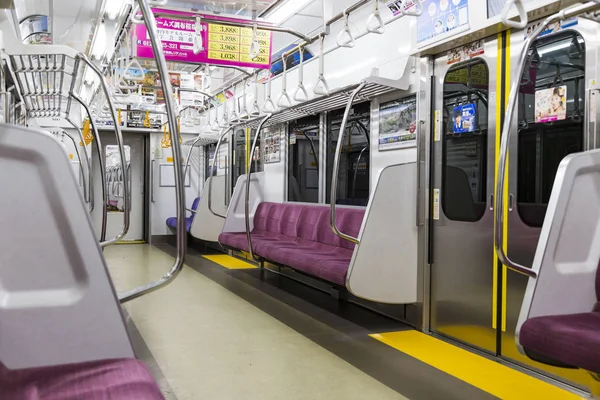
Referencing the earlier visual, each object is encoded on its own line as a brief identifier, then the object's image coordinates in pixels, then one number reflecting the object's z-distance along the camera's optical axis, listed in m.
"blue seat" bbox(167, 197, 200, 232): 10.16
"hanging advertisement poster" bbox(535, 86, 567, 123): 3.26
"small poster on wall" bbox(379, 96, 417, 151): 4.60
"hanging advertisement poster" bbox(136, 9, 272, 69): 5.68
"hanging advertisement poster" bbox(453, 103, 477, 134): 3.95
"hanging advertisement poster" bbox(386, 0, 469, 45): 3.79
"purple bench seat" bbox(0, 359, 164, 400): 1.53
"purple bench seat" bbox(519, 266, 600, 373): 1.96
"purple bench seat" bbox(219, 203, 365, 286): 4.65
